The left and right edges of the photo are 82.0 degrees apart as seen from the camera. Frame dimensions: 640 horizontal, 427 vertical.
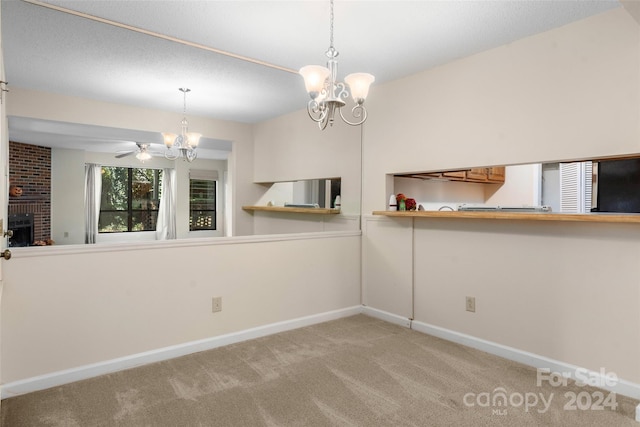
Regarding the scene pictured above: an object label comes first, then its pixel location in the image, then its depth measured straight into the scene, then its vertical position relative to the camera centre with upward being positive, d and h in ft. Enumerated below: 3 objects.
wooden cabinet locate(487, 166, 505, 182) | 10.48 +1.18
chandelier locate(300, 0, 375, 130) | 6.24 +2.24
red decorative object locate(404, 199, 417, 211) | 11.21 +0.27
